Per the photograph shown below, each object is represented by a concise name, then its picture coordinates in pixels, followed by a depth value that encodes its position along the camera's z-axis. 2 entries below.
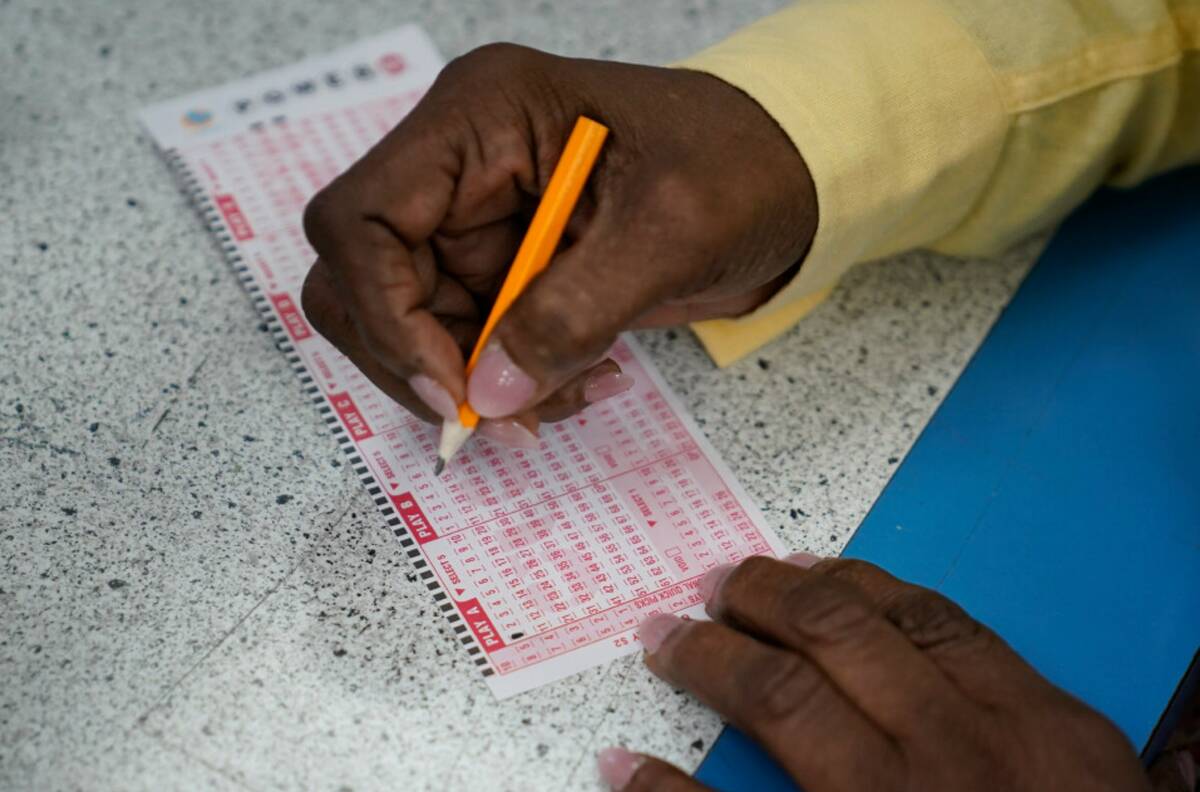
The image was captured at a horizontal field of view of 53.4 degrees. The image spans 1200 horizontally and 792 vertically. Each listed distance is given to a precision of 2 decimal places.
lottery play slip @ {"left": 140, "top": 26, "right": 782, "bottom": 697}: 0.68
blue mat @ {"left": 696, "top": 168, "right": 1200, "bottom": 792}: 0.70
